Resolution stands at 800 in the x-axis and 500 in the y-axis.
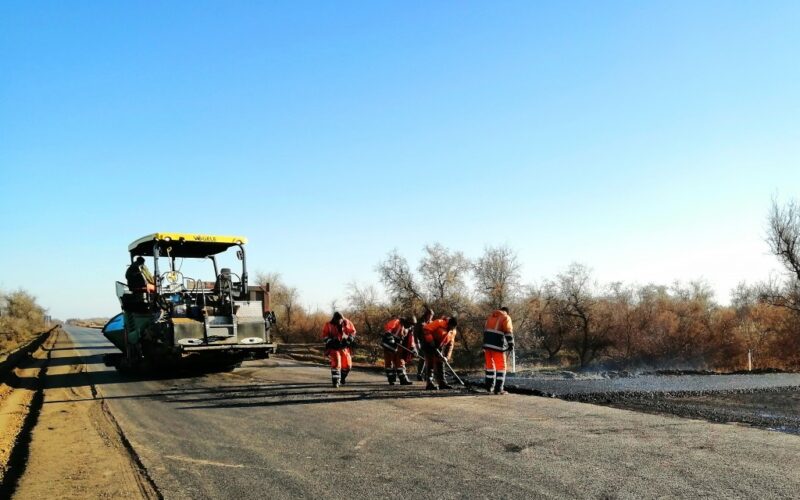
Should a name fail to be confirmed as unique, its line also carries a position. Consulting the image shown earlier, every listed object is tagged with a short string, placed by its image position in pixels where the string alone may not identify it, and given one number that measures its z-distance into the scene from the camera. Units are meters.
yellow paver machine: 12.41
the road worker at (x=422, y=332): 11.92
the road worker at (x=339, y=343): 11.55
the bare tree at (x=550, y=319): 41.12
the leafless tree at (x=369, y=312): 43.94
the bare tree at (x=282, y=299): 58.57
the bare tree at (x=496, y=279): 42.47
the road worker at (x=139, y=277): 13.34
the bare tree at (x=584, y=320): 39.62
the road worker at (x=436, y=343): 11.31
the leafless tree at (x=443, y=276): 44.00
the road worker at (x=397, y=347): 12.14
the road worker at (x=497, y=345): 10.59
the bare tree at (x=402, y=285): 44.44
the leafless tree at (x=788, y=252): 23.66
